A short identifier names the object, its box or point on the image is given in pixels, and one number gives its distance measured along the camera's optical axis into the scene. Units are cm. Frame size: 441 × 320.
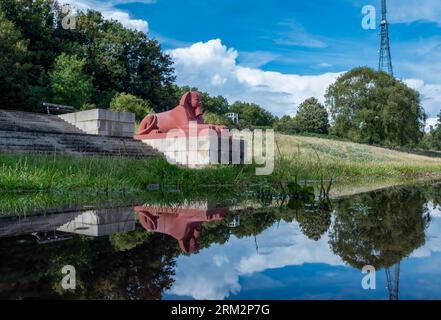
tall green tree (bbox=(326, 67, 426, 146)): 4419
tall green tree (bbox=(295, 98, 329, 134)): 6781
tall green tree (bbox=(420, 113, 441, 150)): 7094
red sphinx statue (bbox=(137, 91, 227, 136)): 1470
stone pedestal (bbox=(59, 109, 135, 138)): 1688
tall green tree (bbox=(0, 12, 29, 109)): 2309
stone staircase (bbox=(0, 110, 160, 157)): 1183
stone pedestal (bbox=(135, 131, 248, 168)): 1341
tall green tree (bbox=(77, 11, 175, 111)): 3394
